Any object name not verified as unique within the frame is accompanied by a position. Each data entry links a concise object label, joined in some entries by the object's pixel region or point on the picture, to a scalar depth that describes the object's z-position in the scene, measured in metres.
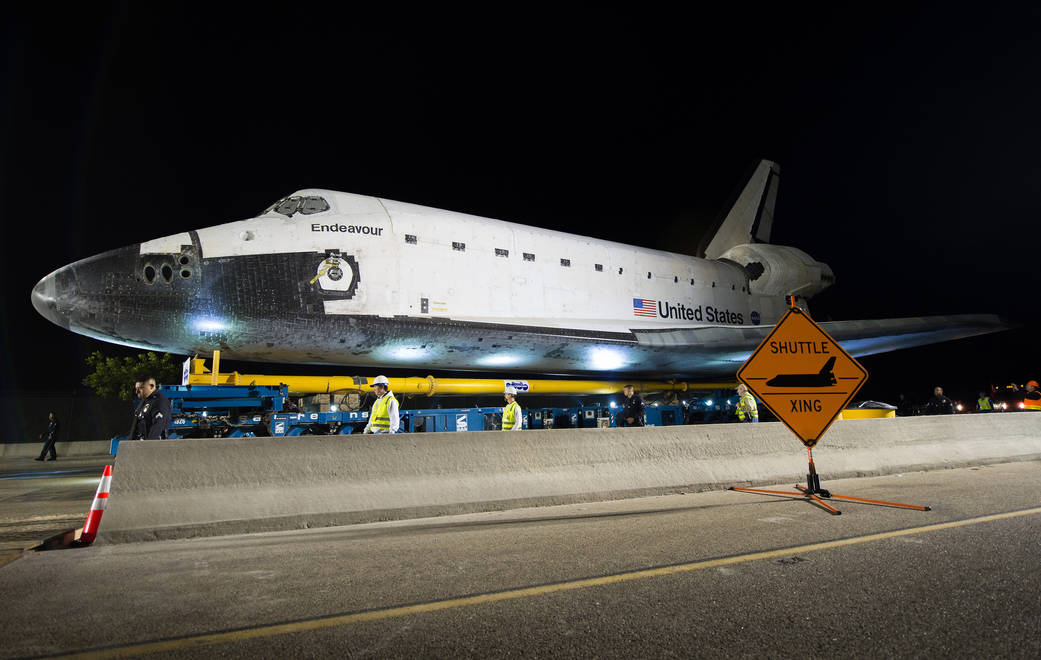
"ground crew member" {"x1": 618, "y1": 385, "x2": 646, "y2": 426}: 8.68
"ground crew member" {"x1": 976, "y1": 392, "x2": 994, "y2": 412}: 17.38
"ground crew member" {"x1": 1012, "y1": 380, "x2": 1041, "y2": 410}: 14.14
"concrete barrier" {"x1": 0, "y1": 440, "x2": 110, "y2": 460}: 19.50
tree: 24.61
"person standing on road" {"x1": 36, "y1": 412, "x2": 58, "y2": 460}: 15.95
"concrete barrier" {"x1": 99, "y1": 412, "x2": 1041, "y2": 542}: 4.17
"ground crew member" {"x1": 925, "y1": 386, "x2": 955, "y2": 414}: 12.17
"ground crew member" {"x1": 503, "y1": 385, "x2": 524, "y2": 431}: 8.22
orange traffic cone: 4.12
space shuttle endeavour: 7.60
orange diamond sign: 5.46
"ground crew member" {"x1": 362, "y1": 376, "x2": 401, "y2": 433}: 7.20
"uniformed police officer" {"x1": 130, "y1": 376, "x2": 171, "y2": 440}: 6.08
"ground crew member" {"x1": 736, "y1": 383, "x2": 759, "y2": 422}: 9.47
